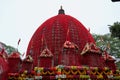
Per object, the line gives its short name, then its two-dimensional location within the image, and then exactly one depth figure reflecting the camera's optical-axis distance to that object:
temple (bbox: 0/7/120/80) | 10.33
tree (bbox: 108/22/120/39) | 9.59
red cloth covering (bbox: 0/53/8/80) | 9.63
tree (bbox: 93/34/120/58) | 22.98
